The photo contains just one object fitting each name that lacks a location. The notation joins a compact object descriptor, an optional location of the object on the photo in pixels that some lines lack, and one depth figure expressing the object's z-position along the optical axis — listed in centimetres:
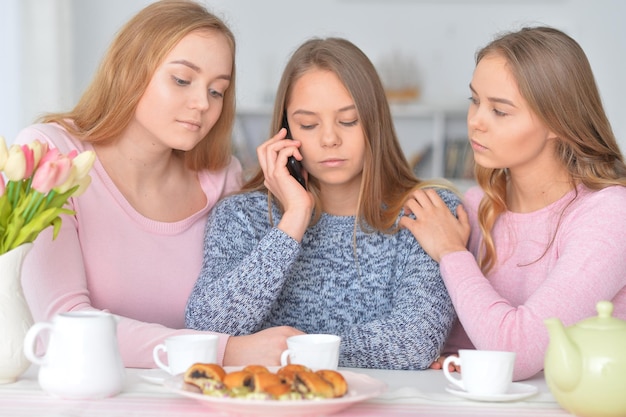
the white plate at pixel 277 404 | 109
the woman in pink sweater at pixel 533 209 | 152
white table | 115
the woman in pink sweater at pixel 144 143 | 183
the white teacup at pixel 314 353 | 126
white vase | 127
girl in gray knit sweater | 171
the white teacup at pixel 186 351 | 127
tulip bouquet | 125
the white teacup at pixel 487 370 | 122
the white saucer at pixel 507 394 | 122
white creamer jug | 119
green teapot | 113
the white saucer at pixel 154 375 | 131
